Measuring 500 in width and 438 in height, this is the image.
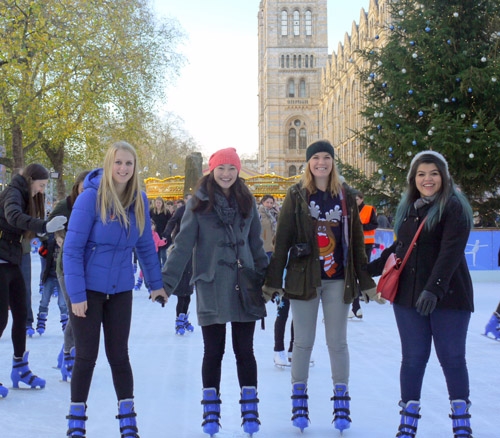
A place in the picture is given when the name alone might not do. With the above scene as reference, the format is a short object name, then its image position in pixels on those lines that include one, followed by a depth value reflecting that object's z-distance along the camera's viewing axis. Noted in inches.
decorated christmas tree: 583.8
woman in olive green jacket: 158.4
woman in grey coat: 154.6
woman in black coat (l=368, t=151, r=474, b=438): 142.5
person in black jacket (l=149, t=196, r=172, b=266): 531.8
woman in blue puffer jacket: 142.4
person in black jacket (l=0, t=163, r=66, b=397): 188.2
